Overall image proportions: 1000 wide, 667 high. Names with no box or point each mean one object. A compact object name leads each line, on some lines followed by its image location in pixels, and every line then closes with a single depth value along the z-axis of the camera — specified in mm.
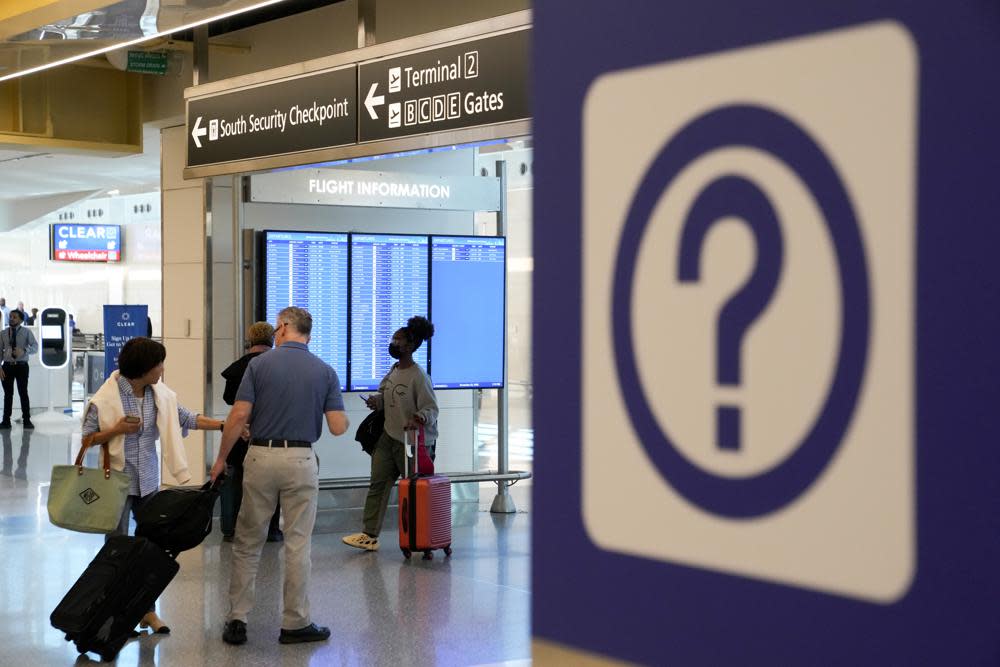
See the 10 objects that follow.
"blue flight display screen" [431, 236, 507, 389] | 9789
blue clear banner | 13250
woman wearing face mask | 8688
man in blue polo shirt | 6047
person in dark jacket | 8156
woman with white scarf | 6023
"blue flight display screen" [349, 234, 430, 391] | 9742
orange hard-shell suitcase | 8414
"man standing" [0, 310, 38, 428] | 18375
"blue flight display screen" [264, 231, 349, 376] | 9594
